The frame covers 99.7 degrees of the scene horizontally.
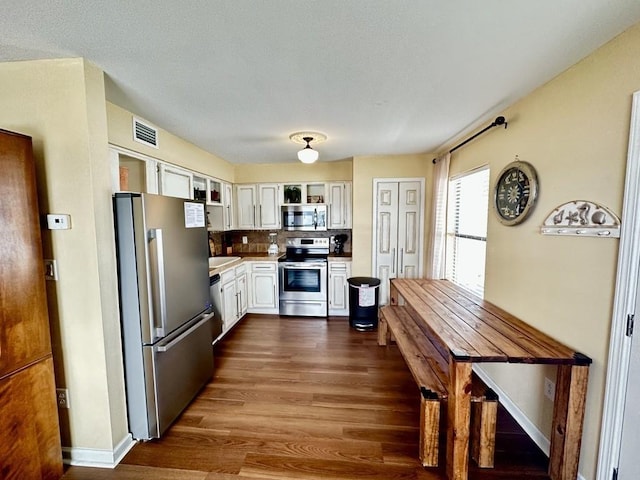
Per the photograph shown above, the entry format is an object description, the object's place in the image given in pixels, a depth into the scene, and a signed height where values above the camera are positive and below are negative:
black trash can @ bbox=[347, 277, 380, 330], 3.74 -1.18
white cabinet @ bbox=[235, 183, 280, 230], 4.46 +0.21
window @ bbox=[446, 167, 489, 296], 2.67 -0.11
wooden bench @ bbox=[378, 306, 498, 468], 1.62 -1.17
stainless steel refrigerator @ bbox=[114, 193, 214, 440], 1.75 -0.59
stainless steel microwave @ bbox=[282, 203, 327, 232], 4.44 +0.03
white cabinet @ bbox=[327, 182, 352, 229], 4.33 +0.22
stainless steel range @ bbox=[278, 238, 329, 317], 4.10 -1.06
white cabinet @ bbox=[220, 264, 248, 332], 3.46 -1.06
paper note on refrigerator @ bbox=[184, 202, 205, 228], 2.13 +0.03
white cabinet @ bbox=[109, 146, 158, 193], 2.44 +0.44
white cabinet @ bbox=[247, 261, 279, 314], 4.19 -1.07
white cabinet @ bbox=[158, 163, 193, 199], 2.71 +0.41
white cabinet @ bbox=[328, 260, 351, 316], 4.12 -1.05
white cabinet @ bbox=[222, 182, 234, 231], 4.16 +0.20
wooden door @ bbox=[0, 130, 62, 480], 1.35 -0.60
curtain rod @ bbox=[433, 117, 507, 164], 2.13 +0.76
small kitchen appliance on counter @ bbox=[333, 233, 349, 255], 4.56 -0.39
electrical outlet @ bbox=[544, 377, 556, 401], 1.69 -1.09
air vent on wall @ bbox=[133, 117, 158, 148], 2.34 +0.78
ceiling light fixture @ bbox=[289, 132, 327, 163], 2.77 +0.88
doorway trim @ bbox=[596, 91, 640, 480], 1.23 -0.42
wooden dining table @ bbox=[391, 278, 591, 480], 1.42 -0.86
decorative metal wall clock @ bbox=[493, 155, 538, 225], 1.86 +0.19
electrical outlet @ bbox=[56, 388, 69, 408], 1.70 -1.11
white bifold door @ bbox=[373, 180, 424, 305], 3.93 -0.17
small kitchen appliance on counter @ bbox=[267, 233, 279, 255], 4.65 -0.44
